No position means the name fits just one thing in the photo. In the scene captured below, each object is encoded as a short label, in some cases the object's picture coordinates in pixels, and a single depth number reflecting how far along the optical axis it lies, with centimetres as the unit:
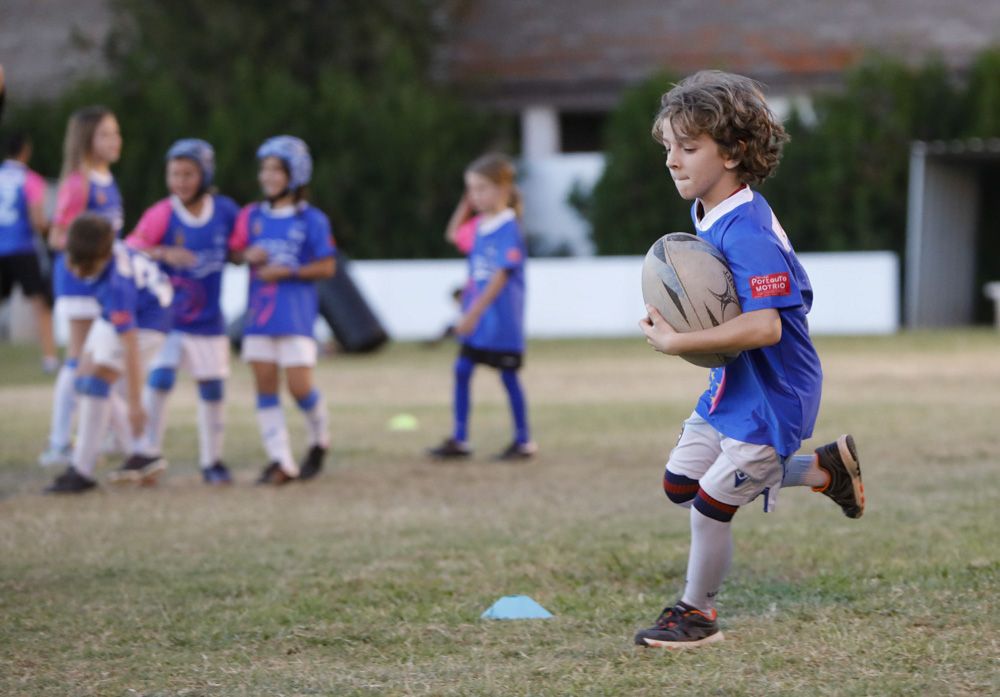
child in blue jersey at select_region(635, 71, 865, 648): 848
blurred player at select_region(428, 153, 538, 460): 1828
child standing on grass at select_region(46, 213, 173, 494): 1558
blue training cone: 972
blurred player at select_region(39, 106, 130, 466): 1728
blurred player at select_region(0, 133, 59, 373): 2636
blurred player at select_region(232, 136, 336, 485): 1599
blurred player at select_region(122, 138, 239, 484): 1633
